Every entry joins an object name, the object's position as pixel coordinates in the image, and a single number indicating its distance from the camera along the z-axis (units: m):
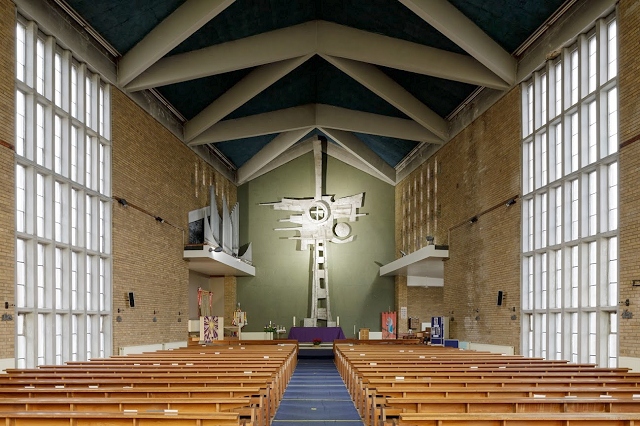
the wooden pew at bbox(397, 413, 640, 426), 5.24
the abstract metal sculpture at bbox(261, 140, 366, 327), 32.56
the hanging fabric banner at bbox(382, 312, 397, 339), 30.86
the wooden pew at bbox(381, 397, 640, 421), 6.70
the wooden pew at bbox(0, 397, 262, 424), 6.47
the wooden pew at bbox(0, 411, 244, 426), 5.35
